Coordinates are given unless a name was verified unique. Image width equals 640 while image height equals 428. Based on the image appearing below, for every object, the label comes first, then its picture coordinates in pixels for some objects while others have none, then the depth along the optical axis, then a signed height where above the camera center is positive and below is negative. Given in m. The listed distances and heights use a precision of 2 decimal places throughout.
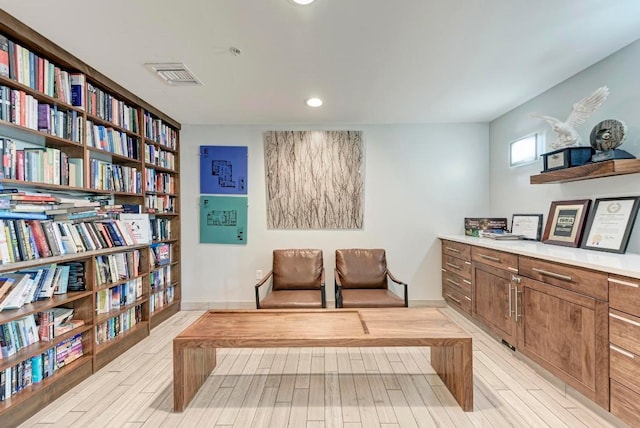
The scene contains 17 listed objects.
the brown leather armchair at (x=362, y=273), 3.48 -0.71
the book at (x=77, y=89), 2.40 +0.95
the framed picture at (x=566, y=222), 2.58 -0.09
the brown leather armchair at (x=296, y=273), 3.54 -0.70
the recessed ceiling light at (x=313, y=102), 3.18 +1.14
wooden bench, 1.99 -0.80
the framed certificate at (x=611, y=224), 2.22 -0.09
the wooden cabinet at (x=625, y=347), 1.61 -0.72
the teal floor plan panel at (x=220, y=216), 4.06 -0.03
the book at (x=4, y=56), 1.85 +0.94
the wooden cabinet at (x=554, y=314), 1.81 -0.72
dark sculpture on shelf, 2.20 +0.51
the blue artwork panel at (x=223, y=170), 4.06 +0.56
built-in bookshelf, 1.91 -0.06
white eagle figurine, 2.46 +0.75
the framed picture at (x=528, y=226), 3.13 -0.15
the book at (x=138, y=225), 2.99 -0.11
